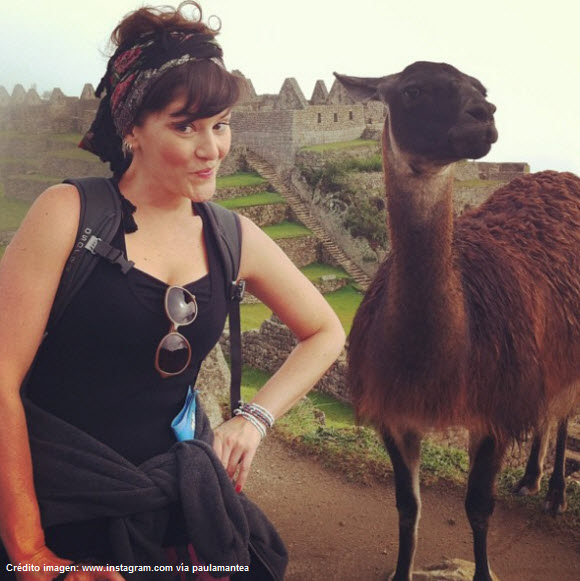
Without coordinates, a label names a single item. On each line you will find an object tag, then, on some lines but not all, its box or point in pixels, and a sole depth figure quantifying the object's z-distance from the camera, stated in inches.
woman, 65.8
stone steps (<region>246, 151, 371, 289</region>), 1005.2
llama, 119.4
